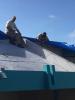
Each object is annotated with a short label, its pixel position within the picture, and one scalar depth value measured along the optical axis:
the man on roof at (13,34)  5.19
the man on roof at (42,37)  5.67
